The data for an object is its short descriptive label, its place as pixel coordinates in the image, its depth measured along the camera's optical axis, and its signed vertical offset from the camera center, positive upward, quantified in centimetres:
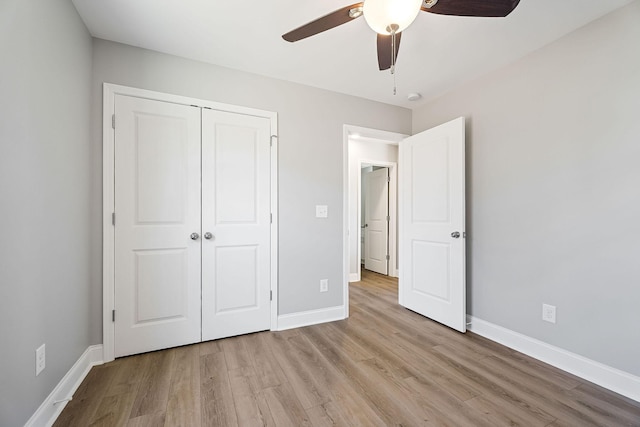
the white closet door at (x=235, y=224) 234 -9
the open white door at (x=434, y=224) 257 -10
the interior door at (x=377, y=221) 506 -13
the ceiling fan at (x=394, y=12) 113 +95
